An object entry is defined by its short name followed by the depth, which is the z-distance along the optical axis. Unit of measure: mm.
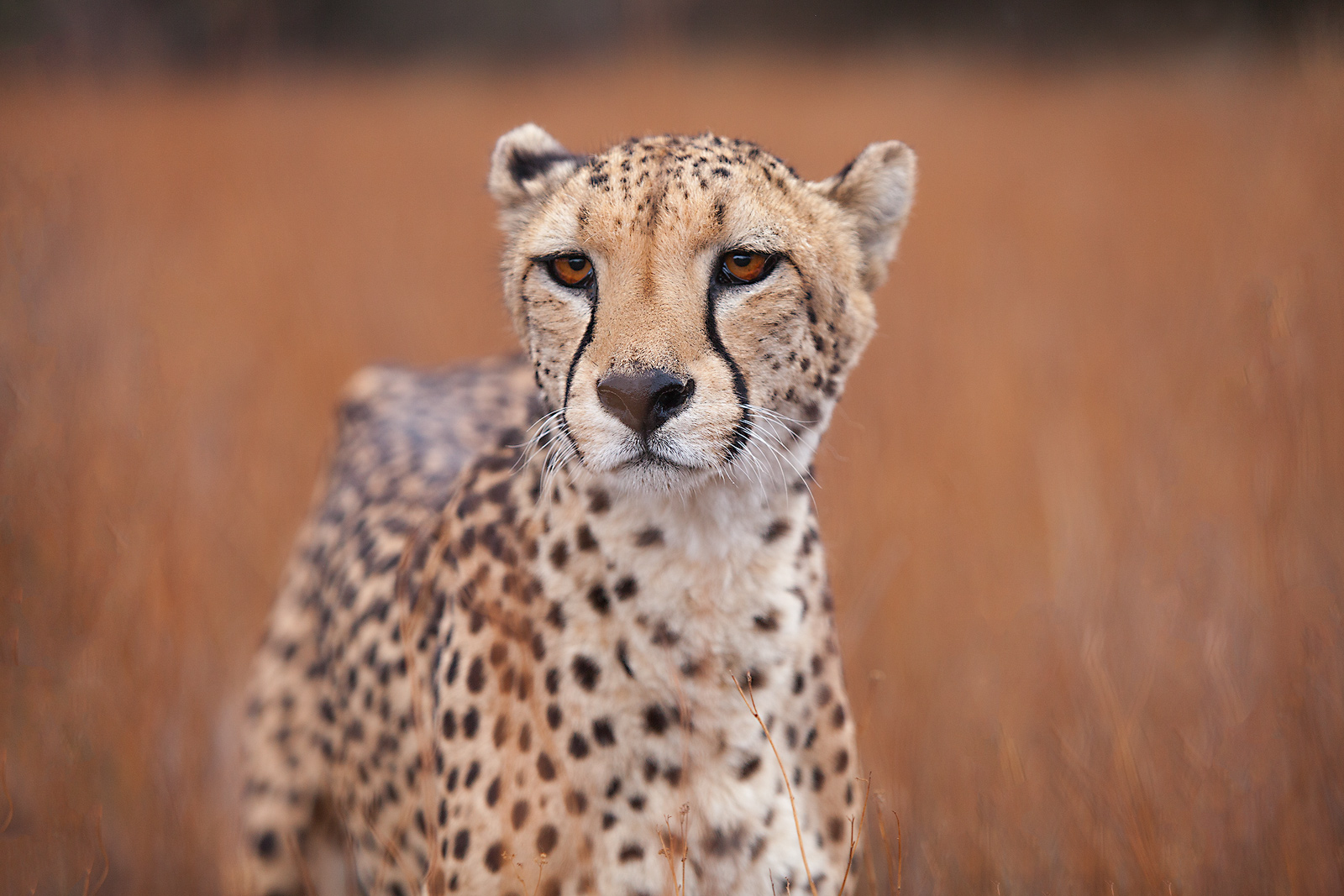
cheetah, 5017
